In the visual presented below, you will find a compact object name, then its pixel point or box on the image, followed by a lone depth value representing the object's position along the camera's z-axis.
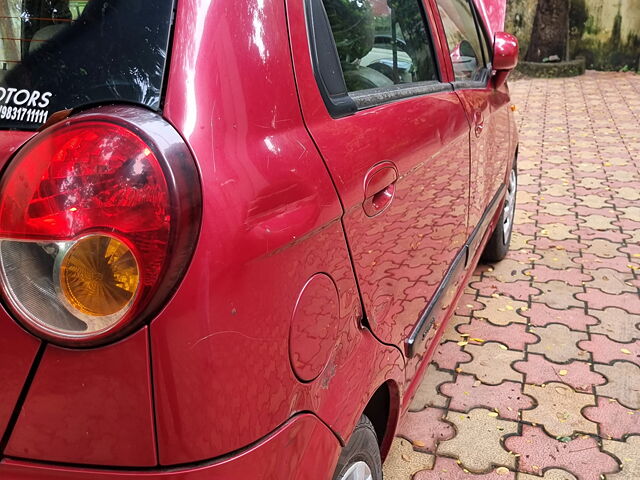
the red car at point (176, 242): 0.97
